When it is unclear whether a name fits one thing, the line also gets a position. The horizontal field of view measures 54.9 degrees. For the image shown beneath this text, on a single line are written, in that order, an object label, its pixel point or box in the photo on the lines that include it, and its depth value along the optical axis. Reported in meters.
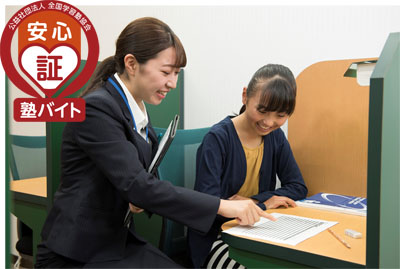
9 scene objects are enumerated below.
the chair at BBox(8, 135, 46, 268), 2.10
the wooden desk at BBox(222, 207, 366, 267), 0.82
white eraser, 0.97
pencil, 0.90
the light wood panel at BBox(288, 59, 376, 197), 1.62
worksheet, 0.93
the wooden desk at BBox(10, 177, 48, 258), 1.49
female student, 1.30
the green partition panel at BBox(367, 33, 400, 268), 0.72
